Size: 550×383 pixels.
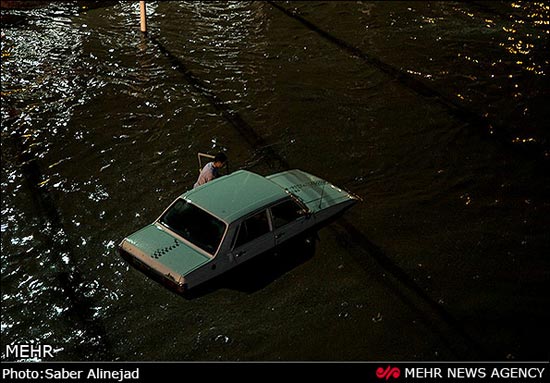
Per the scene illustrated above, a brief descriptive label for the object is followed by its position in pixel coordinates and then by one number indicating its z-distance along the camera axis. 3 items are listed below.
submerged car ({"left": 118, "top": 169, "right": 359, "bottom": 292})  9.66
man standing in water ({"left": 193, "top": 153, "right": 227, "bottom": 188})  11.27
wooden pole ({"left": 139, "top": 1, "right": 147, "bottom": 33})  18.59
